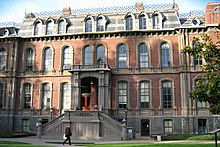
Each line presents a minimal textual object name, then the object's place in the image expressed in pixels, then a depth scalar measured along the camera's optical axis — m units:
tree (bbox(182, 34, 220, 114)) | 15.36
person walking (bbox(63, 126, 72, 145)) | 20.52
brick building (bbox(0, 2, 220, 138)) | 30.03
